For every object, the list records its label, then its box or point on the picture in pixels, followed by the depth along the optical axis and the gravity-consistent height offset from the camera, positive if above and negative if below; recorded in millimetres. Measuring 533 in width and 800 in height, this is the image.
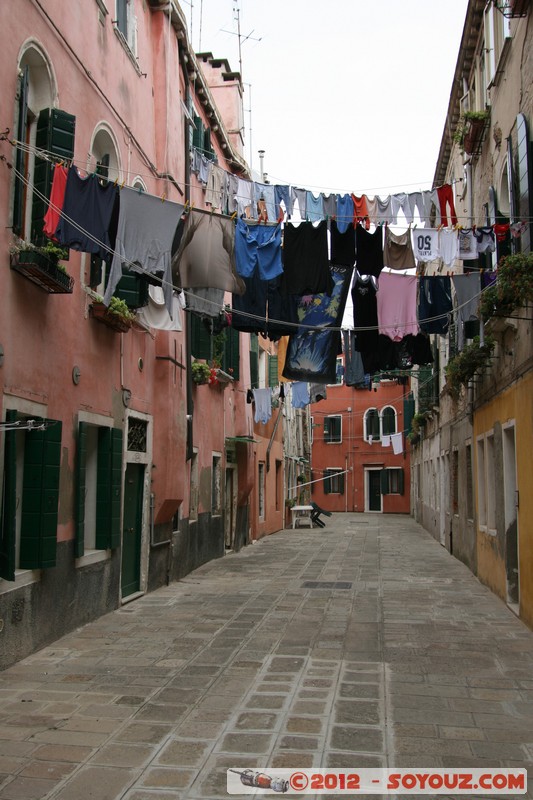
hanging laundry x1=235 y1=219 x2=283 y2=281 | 8508 +2863
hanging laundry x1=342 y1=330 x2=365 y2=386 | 14081 +2378
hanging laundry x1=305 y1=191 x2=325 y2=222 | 9898 +3878
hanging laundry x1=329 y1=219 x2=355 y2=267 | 9039 +3075
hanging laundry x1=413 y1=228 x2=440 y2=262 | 8914 +3051
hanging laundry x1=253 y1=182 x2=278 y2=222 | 10219 +4150
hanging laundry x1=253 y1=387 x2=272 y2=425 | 19250 +2327
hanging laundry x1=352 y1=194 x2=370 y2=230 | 9719 +3808
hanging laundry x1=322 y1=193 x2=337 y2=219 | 9828 +3872
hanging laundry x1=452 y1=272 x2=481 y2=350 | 9492 +2601
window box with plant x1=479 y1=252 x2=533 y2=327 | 7059 +2072
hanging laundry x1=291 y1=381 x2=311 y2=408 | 20812 +2806
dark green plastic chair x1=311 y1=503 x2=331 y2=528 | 26484 -906
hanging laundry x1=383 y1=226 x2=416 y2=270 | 9062 +2999
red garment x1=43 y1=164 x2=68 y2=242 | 6694 +2708
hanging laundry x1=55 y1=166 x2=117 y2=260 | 6809 +2652
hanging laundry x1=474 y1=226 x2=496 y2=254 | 8781 +3050
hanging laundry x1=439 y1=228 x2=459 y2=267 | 8773 +2995
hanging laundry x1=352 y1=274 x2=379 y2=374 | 10141 +2635
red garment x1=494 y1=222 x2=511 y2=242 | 8594 +3095
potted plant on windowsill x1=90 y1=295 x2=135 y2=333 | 8352 +2083
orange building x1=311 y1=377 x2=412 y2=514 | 37625 +2062
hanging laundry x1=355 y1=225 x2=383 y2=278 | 9133 +3016
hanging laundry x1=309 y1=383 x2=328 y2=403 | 20406 +2813
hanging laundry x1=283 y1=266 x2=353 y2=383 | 10180 +2222
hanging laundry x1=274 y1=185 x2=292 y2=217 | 9992 +4095
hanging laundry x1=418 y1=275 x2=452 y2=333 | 10188 +2660
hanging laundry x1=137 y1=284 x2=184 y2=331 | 9461 +2309
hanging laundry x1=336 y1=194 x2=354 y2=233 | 9859 +3877
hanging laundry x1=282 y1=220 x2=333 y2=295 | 8844 +2840
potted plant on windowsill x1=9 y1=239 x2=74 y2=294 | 6340 +2028
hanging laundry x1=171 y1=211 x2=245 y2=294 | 8078 +2665
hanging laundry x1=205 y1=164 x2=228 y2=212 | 11750 +5179
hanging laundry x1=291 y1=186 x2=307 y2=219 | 9914 +4021
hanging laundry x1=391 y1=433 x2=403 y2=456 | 32625 +2210
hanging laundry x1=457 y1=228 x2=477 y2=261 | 8734 +2981
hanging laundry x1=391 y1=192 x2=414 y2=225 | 9898 +3919
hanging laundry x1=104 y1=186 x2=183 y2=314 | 7242 +2622
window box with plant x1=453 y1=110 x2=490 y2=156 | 10867 +5557
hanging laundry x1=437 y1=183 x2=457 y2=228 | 9945 +4054
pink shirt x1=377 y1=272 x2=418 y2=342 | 10109 +2572
